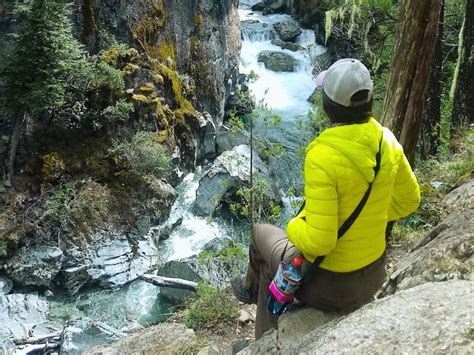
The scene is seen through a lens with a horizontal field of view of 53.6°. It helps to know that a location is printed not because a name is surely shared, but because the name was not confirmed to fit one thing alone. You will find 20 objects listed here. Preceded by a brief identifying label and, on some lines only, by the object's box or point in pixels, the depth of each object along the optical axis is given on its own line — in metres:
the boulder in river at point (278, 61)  23.11
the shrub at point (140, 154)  12.13
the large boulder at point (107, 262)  10.43
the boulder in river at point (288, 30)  25.30
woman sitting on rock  2.35
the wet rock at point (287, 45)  24.26
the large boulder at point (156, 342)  4.43
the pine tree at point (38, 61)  10.41
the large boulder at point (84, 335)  7.98
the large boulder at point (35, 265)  10.03
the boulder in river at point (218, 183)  12.82
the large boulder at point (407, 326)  2.08
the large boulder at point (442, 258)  2.85
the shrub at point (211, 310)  5.14
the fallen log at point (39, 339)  8.50
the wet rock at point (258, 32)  25.23
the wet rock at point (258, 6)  29.20
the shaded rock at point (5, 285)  9.81
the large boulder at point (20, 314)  8.94
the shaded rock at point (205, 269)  6.79
